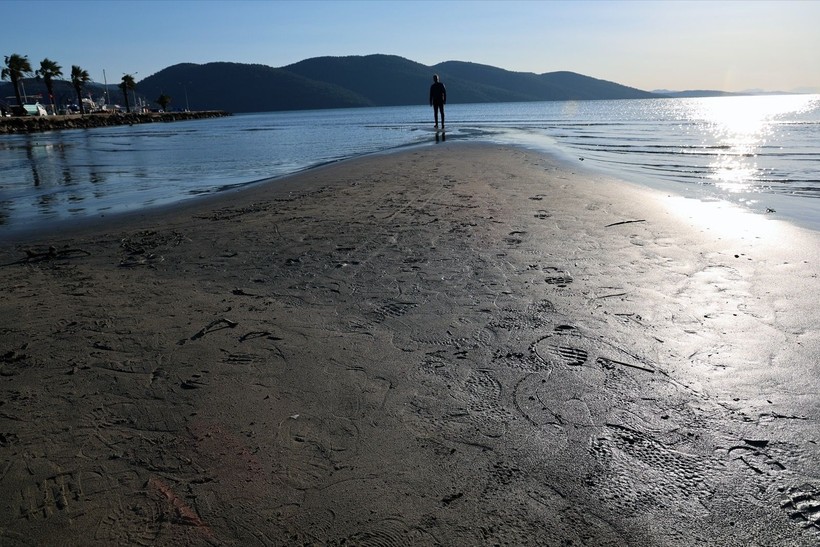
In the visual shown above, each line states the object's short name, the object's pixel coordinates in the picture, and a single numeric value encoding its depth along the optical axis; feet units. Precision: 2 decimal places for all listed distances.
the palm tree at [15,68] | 236.22
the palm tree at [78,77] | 295.32
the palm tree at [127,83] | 339.36
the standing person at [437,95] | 80.33
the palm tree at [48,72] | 267.29
